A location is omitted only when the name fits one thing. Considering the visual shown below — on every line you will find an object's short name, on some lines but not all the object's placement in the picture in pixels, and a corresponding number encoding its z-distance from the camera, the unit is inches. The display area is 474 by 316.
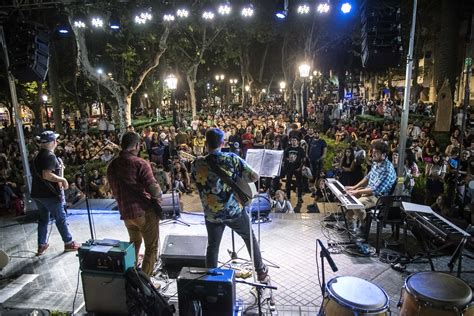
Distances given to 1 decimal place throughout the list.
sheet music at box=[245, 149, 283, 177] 208.5
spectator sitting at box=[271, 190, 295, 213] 303.6
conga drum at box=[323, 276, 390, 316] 111.7
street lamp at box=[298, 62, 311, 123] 641.6
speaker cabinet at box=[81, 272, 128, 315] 153.7
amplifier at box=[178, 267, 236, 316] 139.3
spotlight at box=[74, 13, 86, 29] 485.3
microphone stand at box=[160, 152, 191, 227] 270.4
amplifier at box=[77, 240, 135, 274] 151.3
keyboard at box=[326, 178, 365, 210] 210.4
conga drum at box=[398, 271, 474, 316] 112.5
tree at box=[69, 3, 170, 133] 509.7
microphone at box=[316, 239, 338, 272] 118.1
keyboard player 229.5
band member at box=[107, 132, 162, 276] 166.4
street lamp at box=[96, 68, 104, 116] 520.4
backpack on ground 145.1
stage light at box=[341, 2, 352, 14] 301.4
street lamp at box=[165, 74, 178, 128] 489.1
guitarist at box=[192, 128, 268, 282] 158.6
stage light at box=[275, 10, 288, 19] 334.8
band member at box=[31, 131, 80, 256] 206.8
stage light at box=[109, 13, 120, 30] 448.5
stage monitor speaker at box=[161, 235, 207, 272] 191.3
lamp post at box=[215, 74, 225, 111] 1481.9
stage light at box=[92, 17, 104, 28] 499.2
